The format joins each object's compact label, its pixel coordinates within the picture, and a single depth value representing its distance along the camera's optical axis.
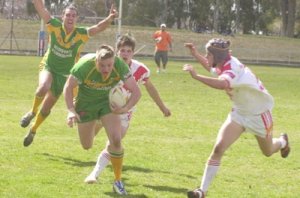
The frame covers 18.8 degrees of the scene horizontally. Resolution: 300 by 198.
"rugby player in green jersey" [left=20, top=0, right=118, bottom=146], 13.53
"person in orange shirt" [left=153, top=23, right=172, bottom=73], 37.87
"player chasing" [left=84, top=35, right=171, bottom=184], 10.50
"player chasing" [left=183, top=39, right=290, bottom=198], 9.31
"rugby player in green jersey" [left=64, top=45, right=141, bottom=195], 9.44
